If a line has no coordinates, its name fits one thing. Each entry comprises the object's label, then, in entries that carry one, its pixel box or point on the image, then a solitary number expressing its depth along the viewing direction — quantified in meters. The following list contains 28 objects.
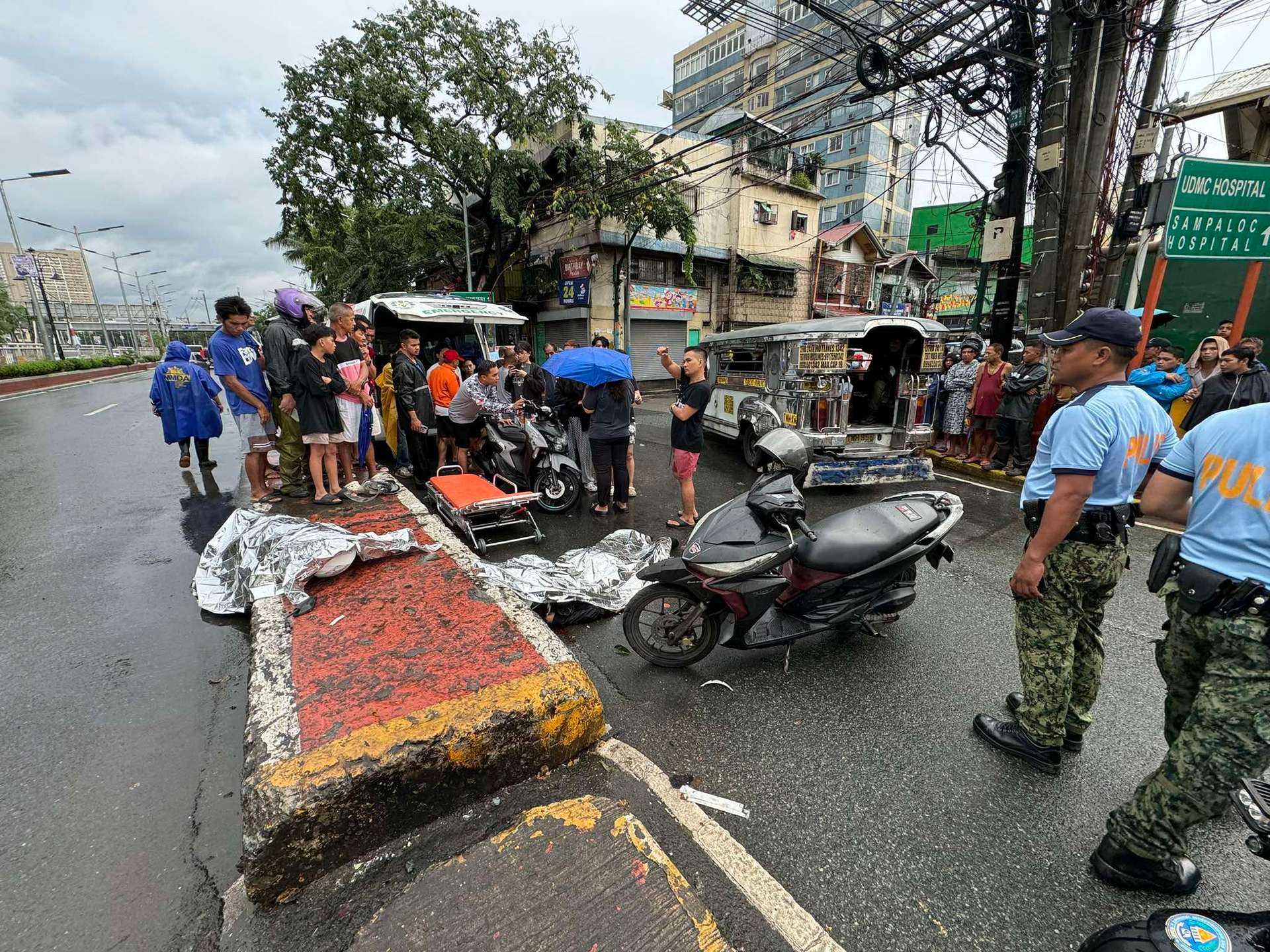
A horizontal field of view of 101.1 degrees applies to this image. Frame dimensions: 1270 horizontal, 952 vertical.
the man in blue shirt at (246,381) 4.80
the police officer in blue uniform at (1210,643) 1.54
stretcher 4.53
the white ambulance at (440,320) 7.35
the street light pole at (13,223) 19.81
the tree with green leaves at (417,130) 14.00
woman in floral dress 7.52
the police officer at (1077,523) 2.01
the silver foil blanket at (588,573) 3.47
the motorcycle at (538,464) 5.74
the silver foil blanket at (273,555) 3.19
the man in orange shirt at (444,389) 6.37
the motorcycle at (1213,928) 1.06
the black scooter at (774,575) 2.83
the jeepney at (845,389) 6.38
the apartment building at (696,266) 18.27
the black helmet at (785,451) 3.88
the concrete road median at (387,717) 1.74
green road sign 5.41
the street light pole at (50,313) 24.59
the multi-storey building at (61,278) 52.97
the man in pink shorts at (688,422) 4.83
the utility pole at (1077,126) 6.22
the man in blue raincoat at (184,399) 6.36
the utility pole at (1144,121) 6.73
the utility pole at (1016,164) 7.31
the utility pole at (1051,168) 6.36
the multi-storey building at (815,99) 36.41
